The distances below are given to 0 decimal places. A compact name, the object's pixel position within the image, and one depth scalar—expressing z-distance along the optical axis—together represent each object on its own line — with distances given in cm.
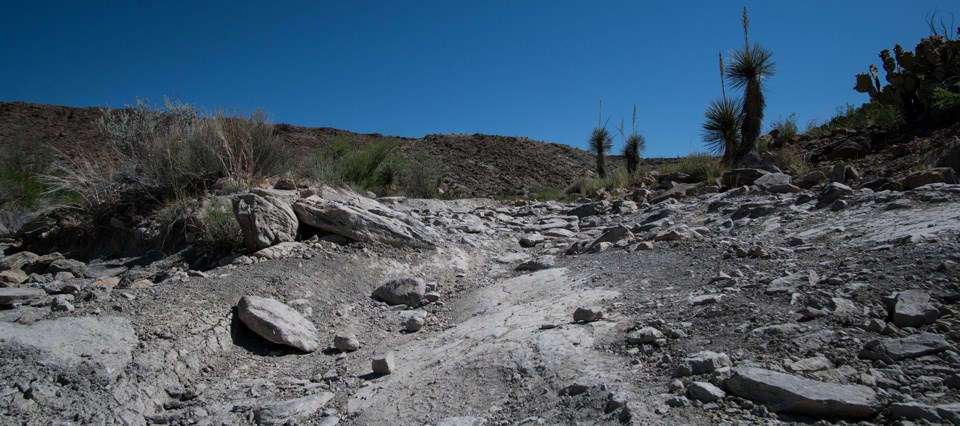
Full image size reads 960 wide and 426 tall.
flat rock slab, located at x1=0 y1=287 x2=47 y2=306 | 447
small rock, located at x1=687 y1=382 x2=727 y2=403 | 228
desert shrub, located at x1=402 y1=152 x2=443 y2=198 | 1523
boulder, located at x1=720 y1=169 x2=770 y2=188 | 927
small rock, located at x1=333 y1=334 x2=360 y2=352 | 390
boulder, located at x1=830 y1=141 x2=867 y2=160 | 981
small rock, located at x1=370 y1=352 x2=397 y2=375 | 330
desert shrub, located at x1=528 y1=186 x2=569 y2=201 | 1477
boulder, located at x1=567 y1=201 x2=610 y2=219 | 968
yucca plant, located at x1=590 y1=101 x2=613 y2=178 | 1747
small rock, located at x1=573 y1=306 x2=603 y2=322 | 351
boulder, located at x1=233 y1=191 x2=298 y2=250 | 549
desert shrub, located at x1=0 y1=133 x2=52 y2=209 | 1225
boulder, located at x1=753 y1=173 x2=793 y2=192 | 774
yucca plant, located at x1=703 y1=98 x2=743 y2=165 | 1216
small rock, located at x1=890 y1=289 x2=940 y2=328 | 253
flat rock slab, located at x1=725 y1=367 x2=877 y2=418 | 204
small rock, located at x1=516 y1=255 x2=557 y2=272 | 561
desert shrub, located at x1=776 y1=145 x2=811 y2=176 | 984
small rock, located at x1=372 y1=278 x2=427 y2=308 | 492
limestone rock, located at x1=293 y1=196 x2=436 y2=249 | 593
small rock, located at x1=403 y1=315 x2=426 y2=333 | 431
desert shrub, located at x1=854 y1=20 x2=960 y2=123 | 1059
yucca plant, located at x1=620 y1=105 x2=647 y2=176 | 1642
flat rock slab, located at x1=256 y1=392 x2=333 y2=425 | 289
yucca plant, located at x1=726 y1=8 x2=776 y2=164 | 1135
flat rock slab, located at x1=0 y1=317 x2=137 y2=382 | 311
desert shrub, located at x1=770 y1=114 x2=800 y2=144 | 1316
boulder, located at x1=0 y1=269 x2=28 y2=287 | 537
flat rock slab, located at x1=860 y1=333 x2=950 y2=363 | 229
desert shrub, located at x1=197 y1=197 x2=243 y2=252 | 567
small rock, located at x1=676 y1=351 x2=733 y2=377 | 251
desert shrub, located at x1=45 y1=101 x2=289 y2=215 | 729
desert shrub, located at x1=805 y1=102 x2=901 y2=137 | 1154
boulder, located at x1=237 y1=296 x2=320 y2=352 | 389
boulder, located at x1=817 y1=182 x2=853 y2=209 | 568
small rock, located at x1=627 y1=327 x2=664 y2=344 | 300
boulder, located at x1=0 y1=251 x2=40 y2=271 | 633
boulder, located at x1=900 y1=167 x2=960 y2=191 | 544
